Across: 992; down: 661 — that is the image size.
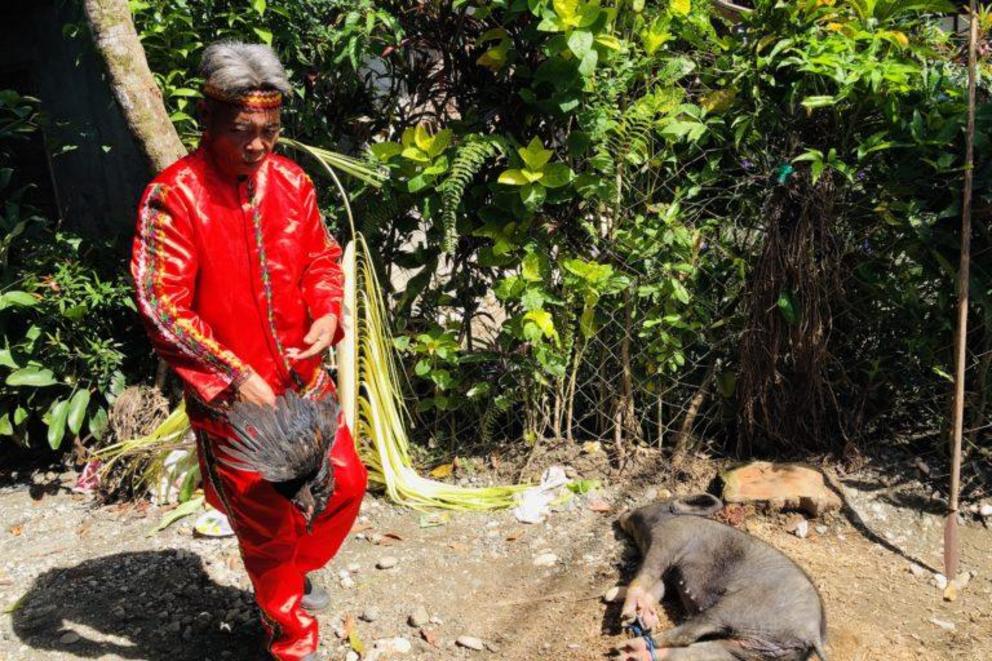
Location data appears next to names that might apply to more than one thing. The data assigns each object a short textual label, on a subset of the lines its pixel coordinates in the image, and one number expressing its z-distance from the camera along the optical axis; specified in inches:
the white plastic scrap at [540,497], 157.6
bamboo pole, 133.0
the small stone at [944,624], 126.3
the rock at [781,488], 148.5
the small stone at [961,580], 135.0
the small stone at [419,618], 130.9
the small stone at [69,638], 129.4
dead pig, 118.1
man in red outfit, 100.0
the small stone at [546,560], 145.3
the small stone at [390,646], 125.9
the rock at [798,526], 146.9
